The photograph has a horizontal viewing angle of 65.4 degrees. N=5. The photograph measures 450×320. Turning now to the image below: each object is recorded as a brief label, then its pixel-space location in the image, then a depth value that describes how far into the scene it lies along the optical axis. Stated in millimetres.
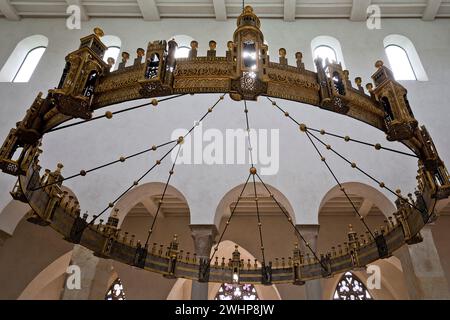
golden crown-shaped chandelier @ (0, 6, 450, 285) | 3016
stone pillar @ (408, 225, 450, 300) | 6879
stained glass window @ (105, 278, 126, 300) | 12305
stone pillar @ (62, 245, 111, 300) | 7156
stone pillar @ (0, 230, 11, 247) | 8328
